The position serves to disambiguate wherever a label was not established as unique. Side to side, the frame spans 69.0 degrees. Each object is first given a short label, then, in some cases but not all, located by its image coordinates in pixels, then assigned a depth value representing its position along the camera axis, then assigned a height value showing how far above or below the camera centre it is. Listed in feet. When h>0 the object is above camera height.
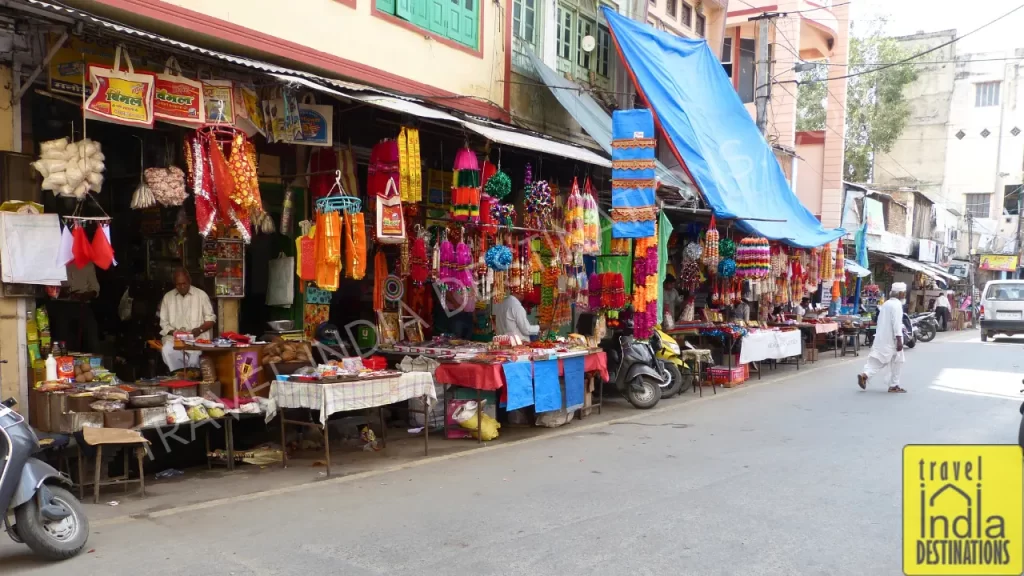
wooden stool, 19.57 -5.44
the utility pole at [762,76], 57.57 +14.15
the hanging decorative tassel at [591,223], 35.55 +1.54
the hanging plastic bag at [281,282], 30.58 -1.28
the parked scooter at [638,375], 36.52 -5.87
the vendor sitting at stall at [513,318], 35.40 -3.02
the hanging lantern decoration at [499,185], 32.40 +3.01
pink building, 74.02 +18.45
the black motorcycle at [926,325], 80.48 -7.02
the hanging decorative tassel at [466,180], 31.40 +3.12
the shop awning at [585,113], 38.60 +7.76
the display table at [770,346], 46.47 -5.86
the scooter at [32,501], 14.66 -5.14
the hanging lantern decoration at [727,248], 48.70 +0.62
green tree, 116.67 +25.20
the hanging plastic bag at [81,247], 21.80 +0.03
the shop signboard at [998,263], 135.03 -0.29
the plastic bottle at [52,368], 21.61 -3.51
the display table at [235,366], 25.04 -3.94
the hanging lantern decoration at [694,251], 48.01 +0.38
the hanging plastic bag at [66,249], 21.52 -0.03
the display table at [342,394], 22.99 -4.61
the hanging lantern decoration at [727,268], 48.78 -0.68
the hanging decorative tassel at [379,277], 32.76 -1.08
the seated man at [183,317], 26.04 -2.37
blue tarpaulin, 40.42 +7.64
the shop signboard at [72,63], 21.08 +5.25
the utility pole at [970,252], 136.46 +1.67
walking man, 40.32 -4.60
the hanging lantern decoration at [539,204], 34.91 +2.39
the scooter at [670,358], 39.70 -5.50
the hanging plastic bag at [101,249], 21.93 -0.02
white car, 76.15 -4.88
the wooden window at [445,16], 32.48 +10.90
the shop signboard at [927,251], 115.14 +1.52
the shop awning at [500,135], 25.59 +4.95
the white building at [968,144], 136.05 +22.05
